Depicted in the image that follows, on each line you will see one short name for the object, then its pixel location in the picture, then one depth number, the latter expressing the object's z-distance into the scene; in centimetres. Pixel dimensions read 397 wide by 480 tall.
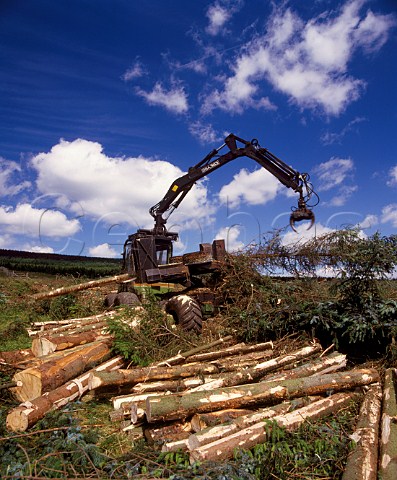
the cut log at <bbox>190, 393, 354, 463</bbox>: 335
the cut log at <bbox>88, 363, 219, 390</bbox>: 480
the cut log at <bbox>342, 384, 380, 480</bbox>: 325
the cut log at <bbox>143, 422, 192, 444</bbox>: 387
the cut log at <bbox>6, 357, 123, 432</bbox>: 422
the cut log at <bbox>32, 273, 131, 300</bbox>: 1029
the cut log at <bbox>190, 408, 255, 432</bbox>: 389
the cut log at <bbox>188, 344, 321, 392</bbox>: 475
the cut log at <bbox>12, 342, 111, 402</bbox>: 498
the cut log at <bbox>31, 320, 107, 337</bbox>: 757
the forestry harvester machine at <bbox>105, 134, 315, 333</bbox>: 799
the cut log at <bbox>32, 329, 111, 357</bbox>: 640
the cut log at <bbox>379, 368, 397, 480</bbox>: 326
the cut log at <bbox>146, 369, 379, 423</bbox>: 392
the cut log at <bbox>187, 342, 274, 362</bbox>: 599
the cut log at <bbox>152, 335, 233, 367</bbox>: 568
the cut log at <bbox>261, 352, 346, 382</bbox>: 515
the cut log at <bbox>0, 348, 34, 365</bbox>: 611
